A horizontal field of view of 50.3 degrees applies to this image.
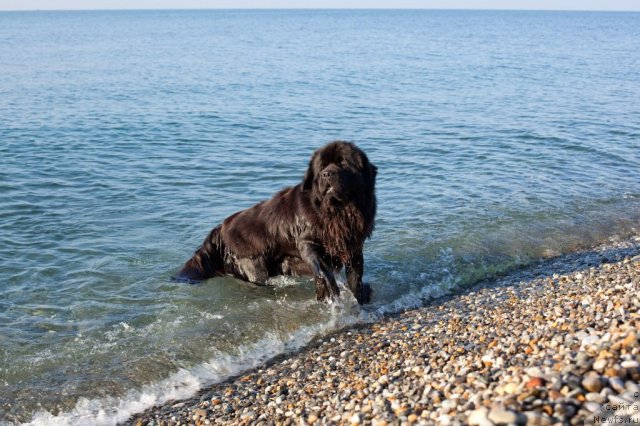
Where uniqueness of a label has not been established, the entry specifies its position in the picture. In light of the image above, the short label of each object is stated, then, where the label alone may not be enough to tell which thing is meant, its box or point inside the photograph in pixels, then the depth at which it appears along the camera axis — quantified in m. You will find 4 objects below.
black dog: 7.20
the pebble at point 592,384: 3.90
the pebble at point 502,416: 3.71
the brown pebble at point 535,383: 4.06
